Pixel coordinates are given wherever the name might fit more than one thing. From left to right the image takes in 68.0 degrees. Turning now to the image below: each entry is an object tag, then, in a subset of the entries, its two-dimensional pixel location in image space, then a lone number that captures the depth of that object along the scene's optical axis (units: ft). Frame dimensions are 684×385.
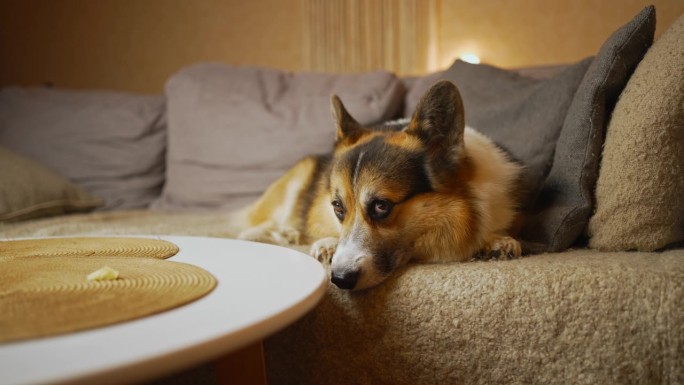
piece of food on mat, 2.88
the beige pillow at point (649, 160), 3.79
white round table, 1.75
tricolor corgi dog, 3.98
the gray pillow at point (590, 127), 4.27
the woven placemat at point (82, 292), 2.19
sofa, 3.20
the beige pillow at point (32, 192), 7.16
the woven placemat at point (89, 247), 3.78
